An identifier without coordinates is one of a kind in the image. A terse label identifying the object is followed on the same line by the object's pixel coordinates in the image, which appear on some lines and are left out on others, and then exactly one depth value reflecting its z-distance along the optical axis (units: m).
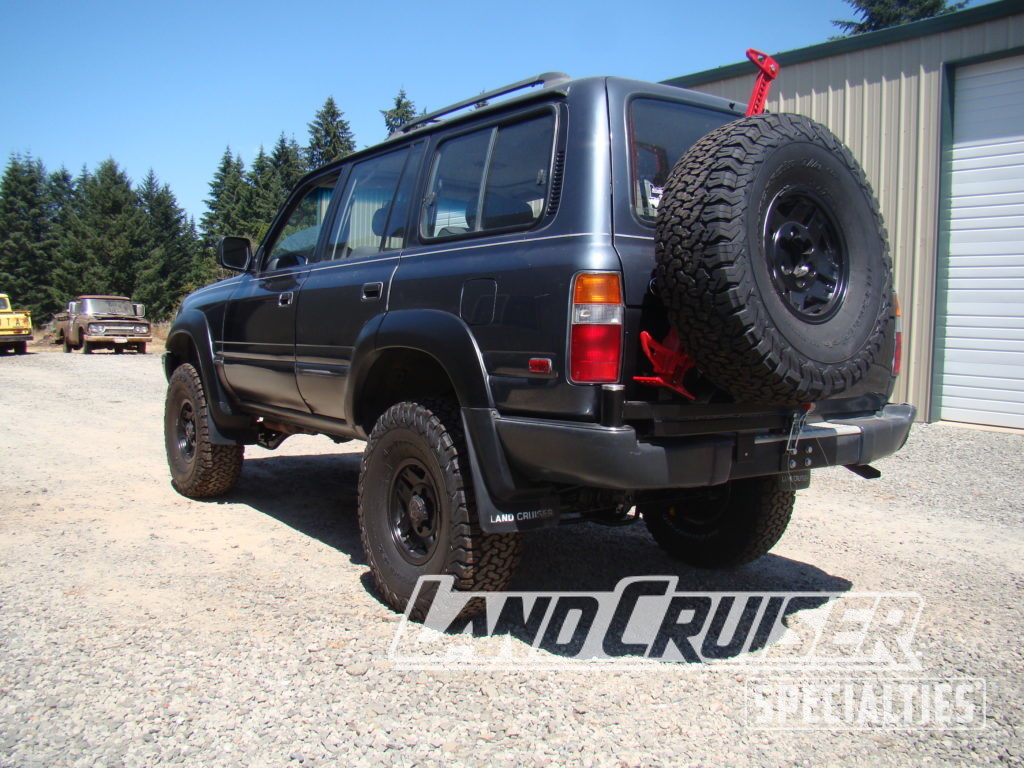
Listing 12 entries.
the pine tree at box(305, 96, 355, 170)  58.31
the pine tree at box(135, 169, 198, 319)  58.34
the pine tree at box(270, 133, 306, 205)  62.34
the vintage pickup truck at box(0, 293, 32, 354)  23.91
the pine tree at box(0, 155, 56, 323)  59.66
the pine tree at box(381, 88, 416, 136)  55.22
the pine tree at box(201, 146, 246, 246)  64.62
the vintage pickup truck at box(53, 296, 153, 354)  23.92
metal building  8.73
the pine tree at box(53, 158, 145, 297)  56.91
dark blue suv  2.58
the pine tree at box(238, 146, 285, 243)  58.56
